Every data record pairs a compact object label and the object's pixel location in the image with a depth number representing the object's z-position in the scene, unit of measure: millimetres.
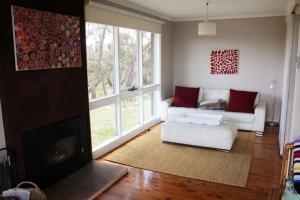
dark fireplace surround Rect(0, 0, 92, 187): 2512
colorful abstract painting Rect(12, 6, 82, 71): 2564
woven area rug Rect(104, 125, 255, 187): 3428
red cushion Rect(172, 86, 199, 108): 5809
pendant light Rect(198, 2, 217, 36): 4297
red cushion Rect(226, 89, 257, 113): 5309
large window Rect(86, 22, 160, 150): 4043
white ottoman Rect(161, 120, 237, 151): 4113
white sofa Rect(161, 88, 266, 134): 5055
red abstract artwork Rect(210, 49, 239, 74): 5941
